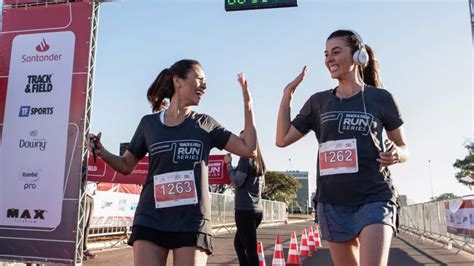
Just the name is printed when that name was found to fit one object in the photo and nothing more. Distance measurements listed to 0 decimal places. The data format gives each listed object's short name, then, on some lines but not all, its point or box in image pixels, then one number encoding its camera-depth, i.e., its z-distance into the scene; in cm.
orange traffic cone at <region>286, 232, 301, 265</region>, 848
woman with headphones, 255
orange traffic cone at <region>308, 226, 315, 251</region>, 1171
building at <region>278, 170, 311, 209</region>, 14412
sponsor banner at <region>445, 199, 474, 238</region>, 1104
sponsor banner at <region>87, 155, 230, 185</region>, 1097
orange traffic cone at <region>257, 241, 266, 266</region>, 681
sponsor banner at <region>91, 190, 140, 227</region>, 1099
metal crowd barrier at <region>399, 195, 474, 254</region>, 1199
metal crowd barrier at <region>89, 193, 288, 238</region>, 1184
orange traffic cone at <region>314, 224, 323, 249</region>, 1283
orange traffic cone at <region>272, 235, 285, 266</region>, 685
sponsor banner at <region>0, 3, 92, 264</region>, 522
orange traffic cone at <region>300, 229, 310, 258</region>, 1051
